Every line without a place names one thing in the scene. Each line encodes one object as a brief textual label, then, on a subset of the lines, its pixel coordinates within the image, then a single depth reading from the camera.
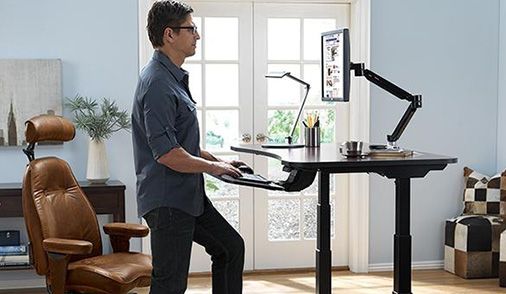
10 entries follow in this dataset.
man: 2.97
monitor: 3.65
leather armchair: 3.56
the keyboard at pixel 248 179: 3.15
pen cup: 4.08
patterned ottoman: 5.28
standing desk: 3.24
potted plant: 4.90
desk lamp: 4.03
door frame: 5.46
